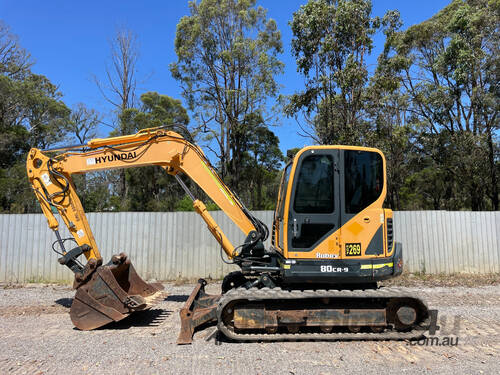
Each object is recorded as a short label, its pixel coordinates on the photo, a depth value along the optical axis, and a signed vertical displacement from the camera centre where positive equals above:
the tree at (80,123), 31.44 +8.74
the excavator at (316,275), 5.20 -0.86
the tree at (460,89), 17.11 +7.07
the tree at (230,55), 22.16 +10.49
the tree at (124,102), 25.02 +8.75
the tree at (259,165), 24.94 +4.21
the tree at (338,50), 13.37 +6.66
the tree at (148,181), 23.27 +2.74
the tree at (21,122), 20.78 +7.92
